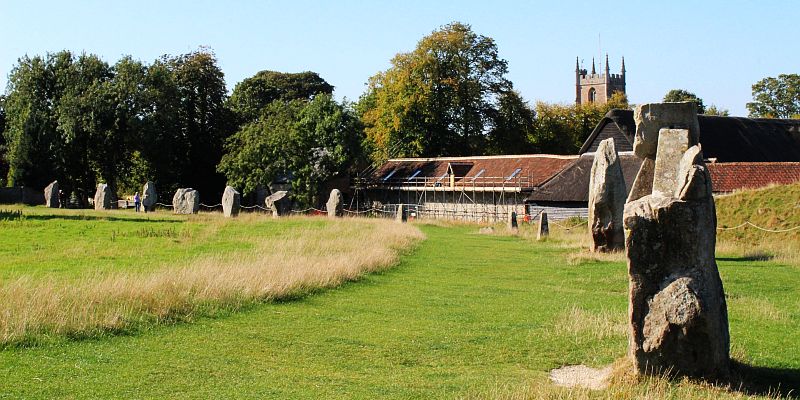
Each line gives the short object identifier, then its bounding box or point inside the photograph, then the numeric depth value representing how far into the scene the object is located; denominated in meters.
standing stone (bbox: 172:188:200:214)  44.72
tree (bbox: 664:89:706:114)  83.19
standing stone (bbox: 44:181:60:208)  49.88
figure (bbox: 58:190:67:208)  51.60
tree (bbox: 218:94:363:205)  52.72
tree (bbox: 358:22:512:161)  61.25
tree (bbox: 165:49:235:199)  56.69
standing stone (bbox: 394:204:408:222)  43.26
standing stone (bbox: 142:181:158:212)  47.62
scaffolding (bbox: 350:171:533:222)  51.06
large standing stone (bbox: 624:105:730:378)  8.80
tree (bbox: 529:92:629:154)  68.81
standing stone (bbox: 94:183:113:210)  49.25
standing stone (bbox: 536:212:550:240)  30.56
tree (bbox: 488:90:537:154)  63.03
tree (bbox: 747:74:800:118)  80.00
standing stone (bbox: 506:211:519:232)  35.81
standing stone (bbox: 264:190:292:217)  44.22
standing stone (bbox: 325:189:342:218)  45.55
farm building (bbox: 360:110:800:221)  42.91
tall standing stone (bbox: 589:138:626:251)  23.80
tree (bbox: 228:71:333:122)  72.75
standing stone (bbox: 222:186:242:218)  41.94
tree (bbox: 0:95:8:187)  64.50
